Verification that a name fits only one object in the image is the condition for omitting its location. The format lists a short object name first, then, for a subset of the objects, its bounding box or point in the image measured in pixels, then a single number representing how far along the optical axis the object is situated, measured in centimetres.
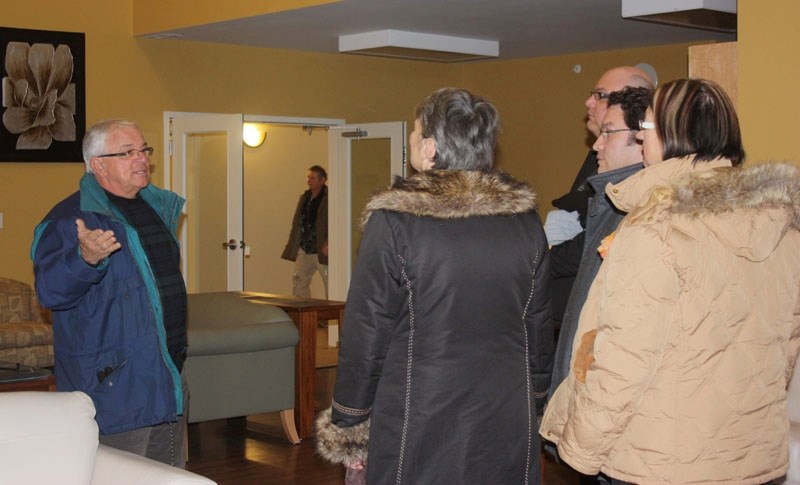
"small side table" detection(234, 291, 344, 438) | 611
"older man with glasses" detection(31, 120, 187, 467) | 315
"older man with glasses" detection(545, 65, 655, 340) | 317
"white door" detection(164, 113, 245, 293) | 862
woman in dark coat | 248
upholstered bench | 567
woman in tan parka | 224
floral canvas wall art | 790
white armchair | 264
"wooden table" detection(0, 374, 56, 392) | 429
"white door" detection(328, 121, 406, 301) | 935
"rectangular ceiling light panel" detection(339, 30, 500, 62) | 799
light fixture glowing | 1164
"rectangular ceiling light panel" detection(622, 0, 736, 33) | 560
